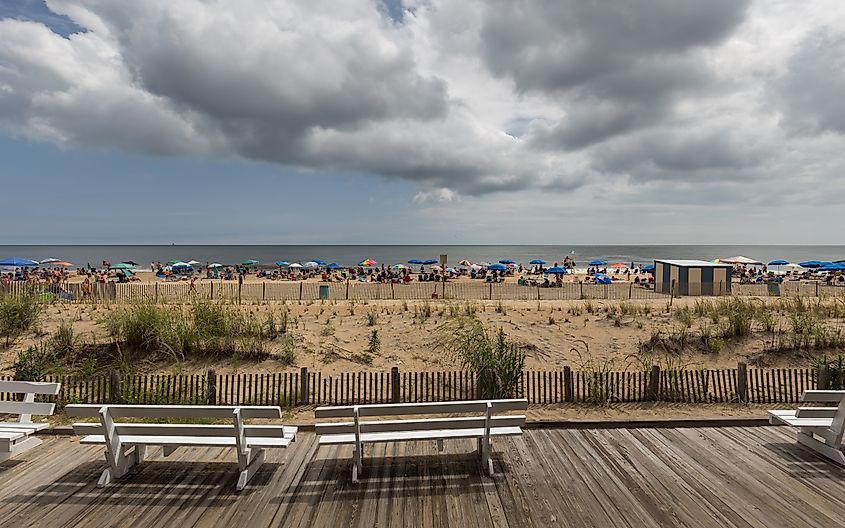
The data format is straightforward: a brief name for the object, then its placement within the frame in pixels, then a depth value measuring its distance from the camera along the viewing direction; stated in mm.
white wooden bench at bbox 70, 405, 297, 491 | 4719
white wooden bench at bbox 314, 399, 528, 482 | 4902
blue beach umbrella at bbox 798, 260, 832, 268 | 46506
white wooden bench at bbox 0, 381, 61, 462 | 5293
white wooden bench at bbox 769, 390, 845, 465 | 5465
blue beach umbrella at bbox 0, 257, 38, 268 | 43919
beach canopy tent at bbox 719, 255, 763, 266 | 48156
